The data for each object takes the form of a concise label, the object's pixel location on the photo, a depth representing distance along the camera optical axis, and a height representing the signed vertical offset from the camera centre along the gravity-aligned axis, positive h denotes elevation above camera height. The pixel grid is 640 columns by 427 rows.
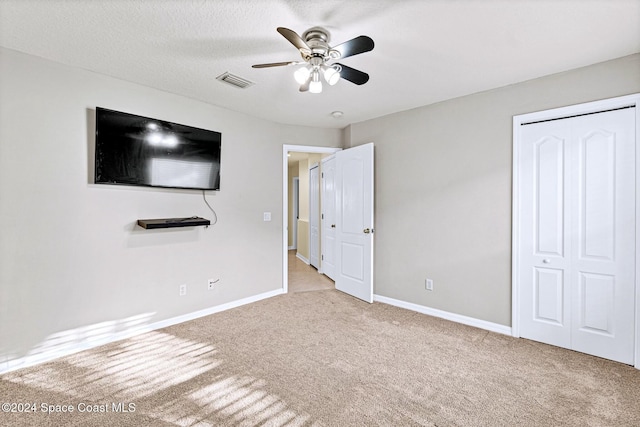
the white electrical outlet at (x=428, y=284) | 3.49 -0.89
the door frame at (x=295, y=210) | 8.48 +0.03
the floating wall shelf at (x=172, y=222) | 2.83 -0.11
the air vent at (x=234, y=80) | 2.73 +1.27
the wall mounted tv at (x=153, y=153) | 2.64 +0.60
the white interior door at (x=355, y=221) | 3.92 -0.15
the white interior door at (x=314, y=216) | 5.88 -0.10
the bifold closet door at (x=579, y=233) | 2.40 -0.20
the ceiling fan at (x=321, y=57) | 1.82 +1.02
